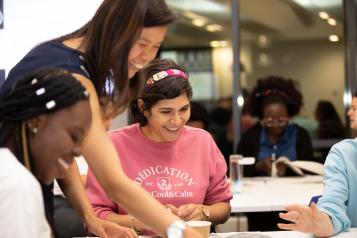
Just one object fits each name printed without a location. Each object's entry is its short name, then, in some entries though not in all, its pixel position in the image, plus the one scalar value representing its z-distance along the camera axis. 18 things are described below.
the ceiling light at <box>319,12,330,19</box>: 7.22
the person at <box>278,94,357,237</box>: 1.92
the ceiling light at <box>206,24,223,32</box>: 10.12
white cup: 1.81
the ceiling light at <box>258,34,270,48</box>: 10.23
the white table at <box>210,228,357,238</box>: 1.96
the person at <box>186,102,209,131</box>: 4.45
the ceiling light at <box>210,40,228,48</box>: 10.77
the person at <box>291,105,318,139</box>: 6.41
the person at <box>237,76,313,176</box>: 4.36
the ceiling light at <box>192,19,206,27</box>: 10.02
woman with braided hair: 1.19
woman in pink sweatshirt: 2.31
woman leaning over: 1.49
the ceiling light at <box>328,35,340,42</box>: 6.72
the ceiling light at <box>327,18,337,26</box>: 6.75
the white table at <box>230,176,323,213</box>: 2.90
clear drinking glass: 3.70
